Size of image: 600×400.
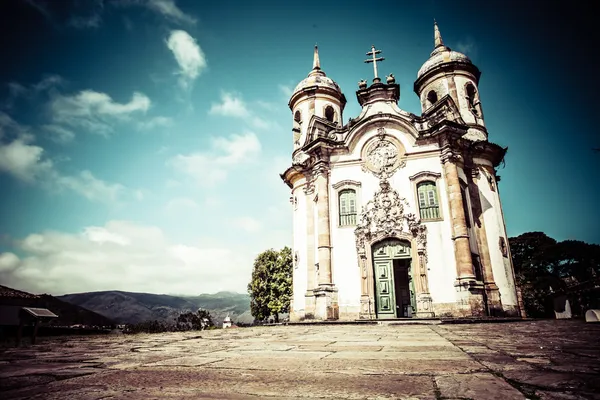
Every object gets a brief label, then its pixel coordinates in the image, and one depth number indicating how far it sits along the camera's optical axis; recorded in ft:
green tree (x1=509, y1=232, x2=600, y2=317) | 120.37
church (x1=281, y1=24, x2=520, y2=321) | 50.80
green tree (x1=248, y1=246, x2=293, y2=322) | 96.12
